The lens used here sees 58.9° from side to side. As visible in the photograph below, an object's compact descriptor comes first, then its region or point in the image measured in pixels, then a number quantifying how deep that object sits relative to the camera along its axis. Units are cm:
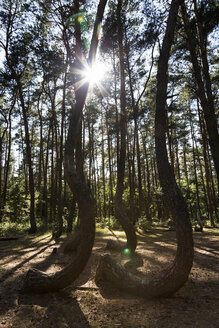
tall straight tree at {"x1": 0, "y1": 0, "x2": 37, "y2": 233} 1280
